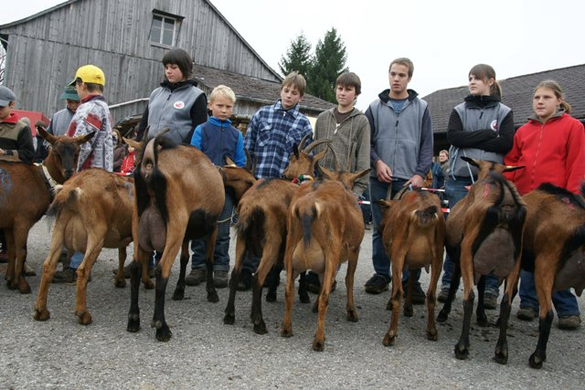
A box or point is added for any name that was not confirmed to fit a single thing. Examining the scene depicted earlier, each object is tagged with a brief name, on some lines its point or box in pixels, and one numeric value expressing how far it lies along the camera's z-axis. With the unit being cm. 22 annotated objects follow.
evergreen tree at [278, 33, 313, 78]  5297
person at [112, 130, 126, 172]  1159
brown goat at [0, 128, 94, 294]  500
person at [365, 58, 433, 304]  585
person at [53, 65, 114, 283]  532
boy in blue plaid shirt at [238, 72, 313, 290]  584
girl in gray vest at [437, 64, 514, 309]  544
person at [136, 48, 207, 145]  557
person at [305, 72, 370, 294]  573
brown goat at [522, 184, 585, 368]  397
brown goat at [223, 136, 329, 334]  434
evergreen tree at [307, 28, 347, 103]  4784
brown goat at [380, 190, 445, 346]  431
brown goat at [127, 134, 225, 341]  396
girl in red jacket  488
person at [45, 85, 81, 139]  641
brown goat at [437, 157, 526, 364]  401
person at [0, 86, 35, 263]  610
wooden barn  2092
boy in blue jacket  571
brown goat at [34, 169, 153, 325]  420
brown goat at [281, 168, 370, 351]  403
